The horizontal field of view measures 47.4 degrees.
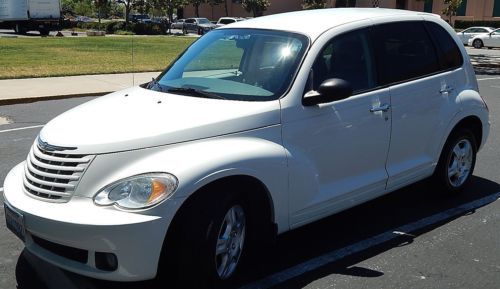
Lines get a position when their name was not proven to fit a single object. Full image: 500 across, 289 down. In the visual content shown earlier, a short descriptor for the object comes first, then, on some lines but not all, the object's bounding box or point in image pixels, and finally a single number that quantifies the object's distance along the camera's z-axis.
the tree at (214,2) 81.25
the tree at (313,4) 64.39
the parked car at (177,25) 66.36
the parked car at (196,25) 57.35
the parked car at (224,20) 50.66
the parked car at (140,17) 73.00
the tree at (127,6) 55.01
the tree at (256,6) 76.00
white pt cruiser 3.11
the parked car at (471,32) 39.84
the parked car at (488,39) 38.09
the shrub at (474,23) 52.91
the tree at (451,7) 43.94
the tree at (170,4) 65.06
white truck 42.72
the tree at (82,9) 98.03
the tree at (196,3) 78.38
